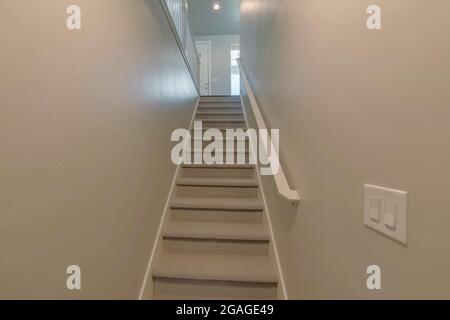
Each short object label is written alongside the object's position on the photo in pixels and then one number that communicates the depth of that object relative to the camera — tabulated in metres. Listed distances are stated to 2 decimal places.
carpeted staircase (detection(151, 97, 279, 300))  1.56
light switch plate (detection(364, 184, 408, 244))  0.57
